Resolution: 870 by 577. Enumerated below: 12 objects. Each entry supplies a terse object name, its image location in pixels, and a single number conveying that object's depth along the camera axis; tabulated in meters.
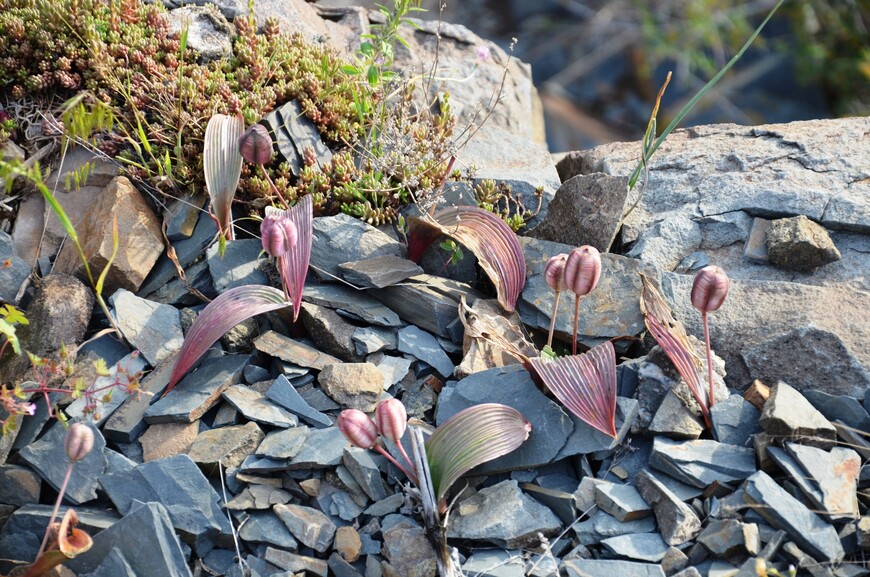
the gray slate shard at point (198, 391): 6.26
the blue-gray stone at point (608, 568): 5.37
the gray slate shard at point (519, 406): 6.01
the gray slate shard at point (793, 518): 5.33
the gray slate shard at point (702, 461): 5.75
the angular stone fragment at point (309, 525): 5.71
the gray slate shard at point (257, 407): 6.32
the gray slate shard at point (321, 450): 6.02
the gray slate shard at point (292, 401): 6.40
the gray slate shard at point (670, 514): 5.53
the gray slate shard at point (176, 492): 5.74
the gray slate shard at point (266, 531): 5.70
